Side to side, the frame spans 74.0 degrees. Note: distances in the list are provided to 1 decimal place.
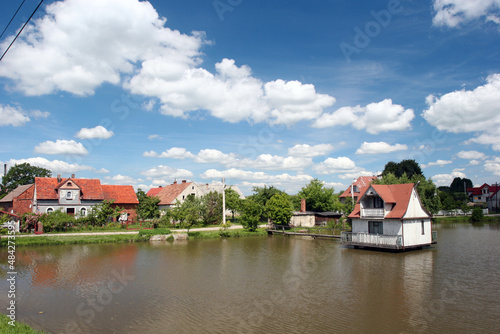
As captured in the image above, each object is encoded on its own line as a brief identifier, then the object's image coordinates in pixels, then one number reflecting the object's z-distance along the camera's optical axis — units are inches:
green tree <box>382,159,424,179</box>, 3061.0
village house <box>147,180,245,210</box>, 2425.0
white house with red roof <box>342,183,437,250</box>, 1133.7
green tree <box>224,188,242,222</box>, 2262.6
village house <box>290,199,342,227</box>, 1999.3
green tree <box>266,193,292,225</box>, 1823.3
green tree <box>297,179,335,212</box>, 2165.4
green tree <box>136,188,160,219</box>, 2160.4
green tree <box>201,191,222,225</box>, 2054.6
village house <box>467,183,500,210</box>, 3415.4
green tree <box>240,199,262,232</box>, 1784.0
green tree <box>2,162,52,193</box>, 2787.2
